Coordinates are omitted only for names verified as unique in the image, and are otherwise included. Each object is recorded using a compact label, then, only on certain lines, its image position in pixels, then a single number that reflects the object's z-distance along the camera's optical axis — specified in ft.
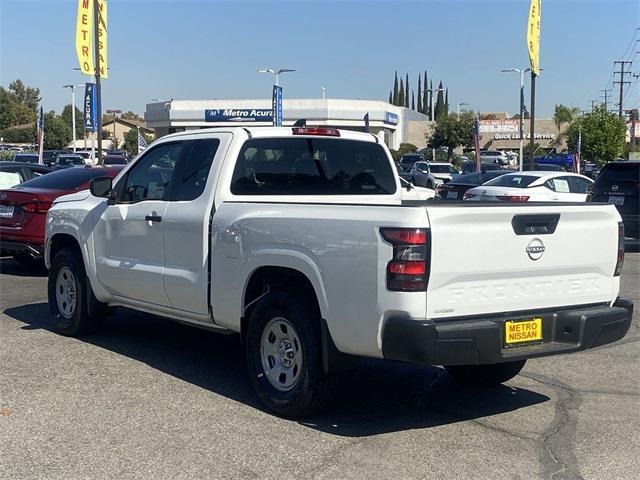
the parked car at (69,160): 133.49
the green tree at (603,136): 161.38
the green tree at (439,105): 388.25
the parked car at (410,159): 152.30
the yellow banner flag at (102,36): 78.48
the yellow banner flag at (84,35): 77.00
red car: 36.09
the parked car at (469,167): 142.82
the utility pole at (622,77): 243.38
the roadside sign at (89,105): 89.76
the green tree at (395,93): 401.45
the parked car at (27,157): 119.96
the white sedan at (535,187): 57.16
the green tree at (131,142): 269.11
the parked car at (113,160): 125.13
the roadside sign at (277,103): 96.78
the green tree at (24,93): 460.96
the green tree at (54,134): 283.18
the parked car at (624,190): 51.72
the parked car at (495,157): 194.31
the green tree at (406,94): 402.93
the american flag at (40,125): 98.68
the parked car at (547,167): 129.98
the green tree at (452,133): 216.13
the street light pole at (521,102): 160.15
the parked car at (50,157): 151.02
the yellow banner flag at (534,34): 92.84
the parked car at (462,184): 73.46
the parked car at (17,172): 46.96
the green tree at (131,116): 511.89
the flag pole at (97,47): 76.23
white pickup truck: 15.01
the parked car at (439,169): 113.60
